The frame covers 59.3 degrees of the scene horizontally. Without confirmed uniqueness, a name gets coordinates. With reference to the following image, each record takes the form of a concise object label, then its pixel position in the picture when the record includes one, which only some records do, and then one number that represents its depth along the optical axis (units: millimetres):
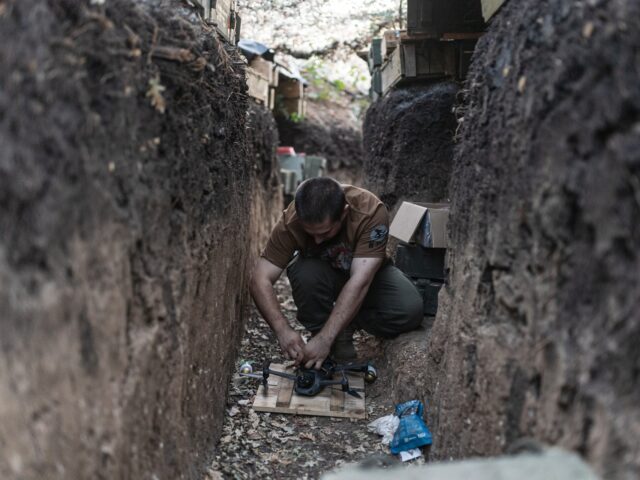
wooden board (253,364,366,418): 3564
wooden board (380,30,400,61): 6331
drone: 3709
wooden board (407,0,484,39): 5500
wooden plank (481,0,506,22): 2966
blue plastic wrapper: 3043
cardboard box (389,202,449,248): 4336
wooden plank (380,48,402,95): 6059
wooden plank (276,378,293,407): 3611
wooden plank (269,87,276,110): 7923
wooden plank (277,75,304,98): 9724
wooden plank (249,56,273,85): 7152
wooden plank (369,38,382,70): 7074
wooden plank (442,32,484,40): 5449
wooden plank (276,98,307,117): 10133
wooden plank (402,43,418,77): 5809
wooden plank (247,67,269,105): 6418
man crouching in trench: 3744
